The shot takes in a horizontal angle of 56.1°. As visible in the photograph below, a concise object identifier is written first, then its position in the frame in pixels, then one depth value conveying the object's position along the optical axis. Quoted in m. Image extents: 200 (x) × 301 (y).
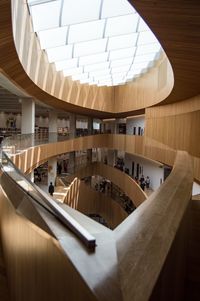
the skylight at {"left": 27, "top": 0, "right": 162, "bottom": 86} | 5.77
